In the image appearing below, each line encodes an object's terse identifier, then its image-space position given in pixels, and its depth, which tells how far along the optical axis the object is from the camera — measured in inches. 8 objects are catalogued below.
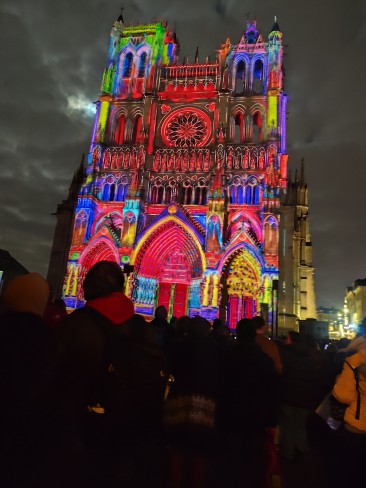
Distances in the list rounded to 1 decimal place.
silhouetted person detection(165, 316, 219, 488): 131.1
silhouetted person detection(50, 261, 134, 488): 76.7
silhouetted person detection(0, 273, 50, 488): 70.3
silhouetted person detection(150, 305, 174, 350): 260.6
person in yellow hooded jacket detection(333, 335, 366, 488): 144.3
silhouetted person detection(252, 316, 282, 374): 195.8
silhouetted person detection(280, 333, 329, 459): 195.2
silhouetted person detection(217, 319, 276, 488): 148.6
